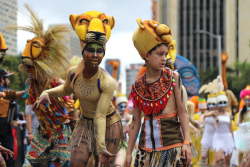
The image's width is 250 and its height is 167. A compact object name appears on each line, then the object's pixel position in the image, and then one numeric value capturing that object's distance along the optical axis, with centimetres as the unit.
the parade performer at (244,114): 1500
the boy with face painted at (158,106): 665
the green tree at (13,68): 5238
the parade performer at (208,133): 1555
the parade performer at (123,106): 1467
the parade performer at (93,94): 728
